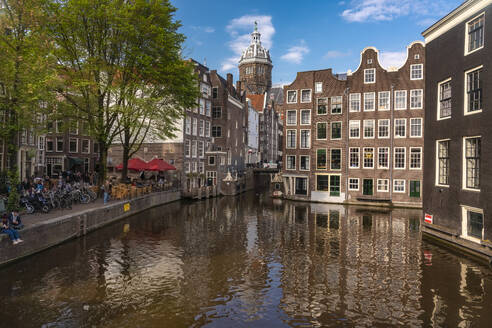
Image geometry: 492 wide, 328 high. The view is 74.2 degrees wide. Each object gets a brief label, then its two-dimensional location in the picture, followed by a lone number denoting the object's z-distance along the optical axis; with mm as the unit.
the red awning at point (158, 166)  37062
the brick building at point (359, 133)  39281
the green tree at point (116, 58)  24797
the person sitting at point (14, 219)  15203
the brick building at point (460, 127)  17203
